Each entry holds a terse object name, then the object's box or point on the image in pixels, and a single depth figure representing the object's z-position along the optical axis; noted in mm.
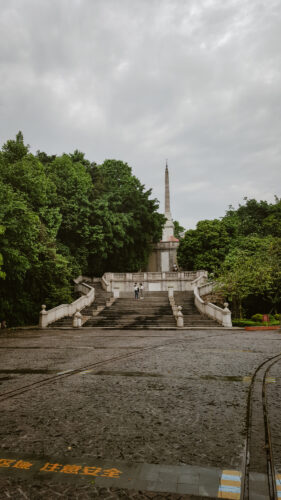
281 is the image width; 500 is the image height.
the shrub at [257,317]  24481
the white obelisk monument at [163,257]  57438
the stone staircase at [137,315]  22672
